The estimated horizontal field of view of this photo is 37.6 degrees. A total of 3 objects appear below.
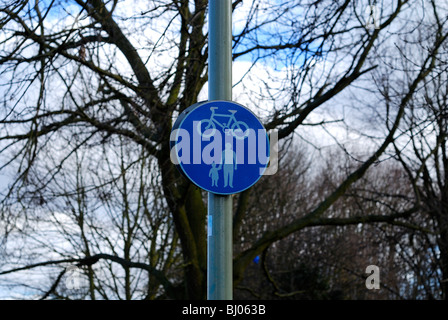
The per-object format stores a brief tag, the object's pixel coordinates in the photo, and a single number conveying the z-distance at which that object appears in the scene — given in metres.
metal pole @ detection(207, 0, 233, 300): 4.53
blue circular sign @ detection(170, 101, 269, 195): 4.53
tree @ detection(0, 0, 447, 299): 8.38
